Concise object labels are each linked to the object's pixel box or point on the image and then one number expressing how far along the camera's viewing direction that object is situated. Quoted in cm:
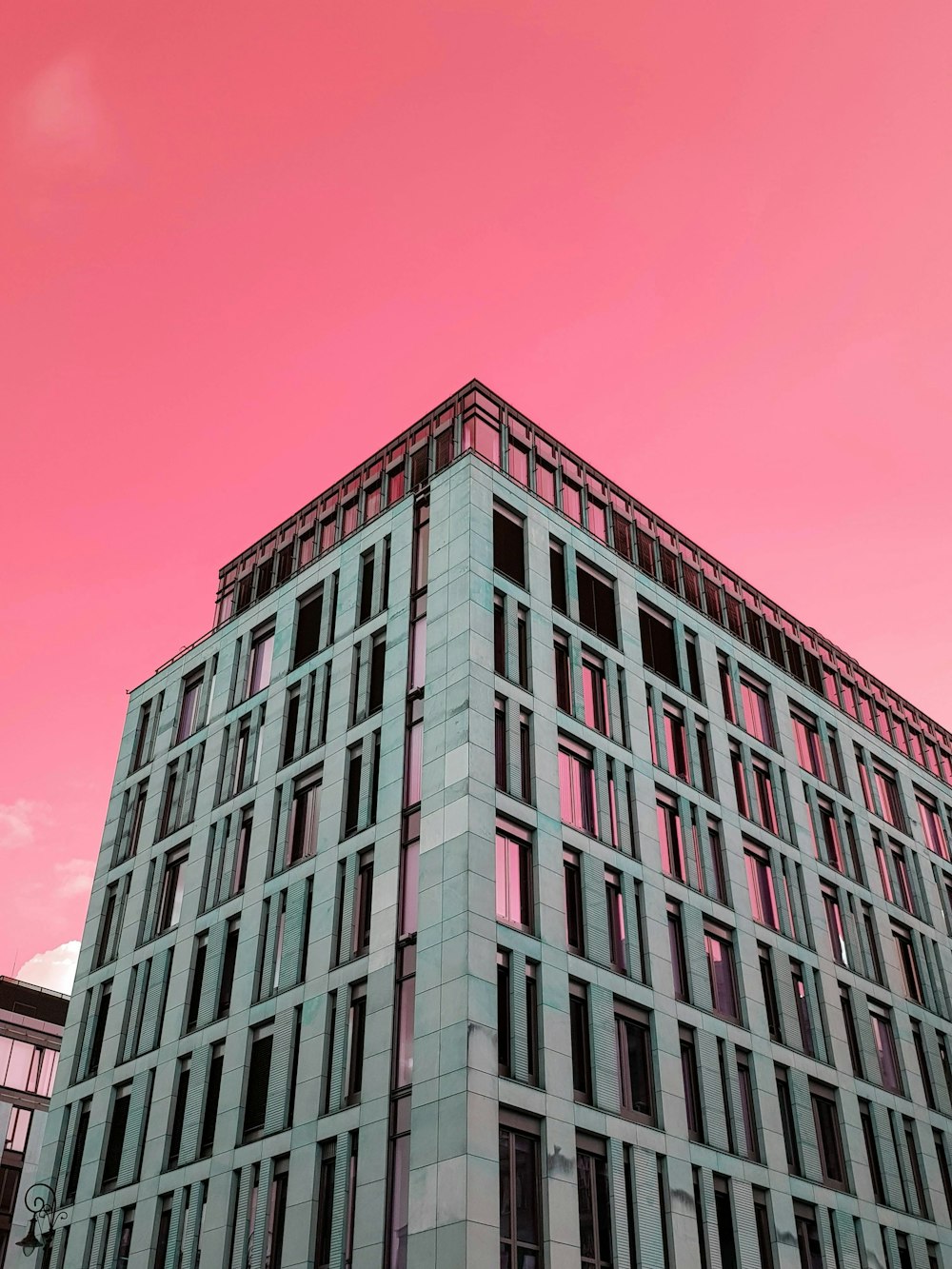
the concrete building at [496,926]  3847
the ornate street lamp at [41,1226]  3638
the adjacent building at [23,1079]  7862
